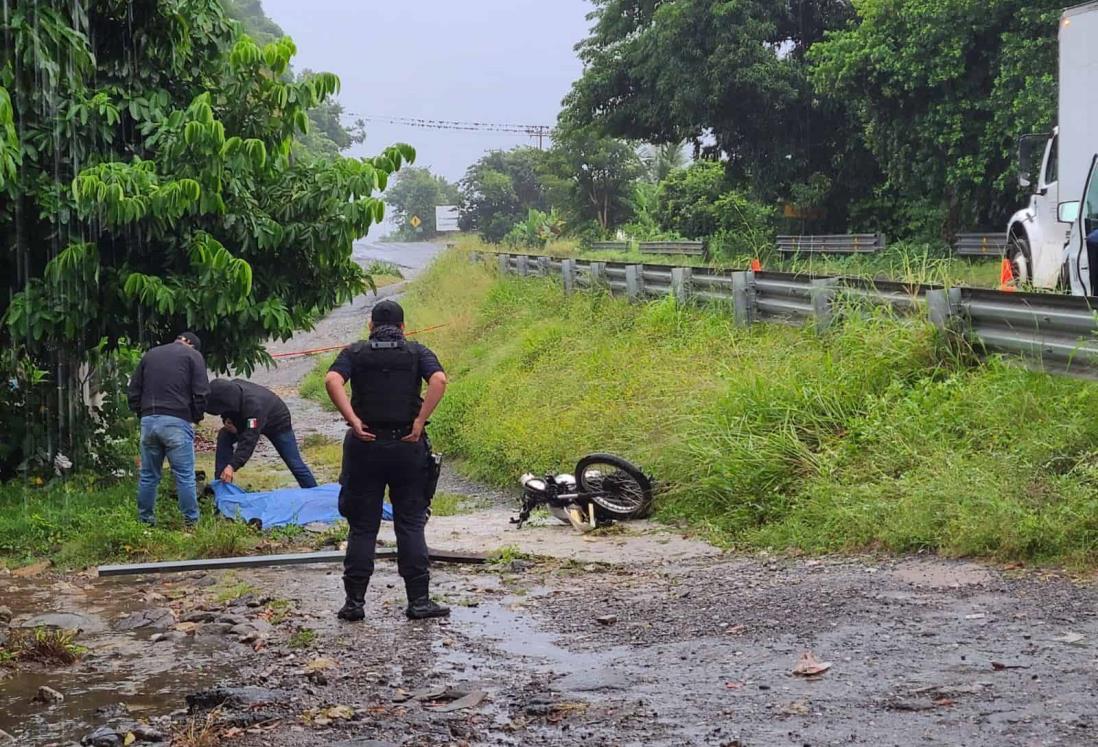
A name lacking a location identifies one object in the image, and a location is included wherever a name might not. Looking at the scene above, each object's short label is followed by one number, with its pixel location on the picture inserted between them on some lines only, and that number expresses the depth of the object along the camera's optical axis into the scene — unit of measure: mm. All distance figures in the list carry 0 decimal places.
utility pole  94562
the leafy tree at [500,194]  85312
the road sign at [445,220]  106562
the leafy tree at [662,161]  63719
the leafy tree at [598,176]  57375
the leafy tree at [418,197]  126938
